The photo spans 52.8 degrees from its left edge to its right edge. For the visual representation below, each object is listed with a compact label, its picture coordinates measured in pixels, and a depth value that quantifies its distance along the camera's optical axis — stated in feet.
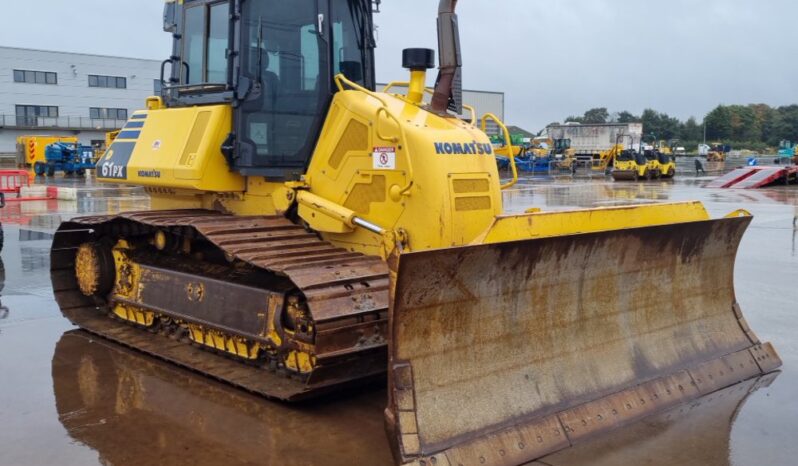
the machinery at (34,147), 138.21
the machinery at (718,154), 190.52
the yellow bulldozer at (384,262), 15.69
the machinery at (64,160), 133.59
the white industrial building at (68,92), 201.36
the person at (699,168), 157.48
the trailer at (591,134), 191.52
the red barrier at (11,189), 79.86
